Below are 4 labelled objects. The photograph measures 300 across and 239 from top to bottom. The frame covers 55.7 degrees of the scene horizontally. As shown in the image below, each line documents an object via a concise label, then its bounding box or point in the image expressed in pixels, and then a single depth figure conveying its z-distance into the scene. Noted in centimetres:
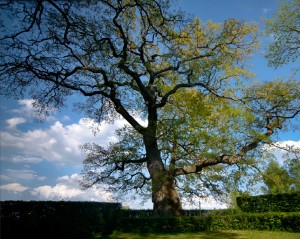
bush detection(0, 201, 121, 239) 1097
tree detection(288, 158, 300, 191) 2053
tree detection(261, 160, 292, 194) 1967
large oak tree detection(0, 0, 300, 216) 1662
